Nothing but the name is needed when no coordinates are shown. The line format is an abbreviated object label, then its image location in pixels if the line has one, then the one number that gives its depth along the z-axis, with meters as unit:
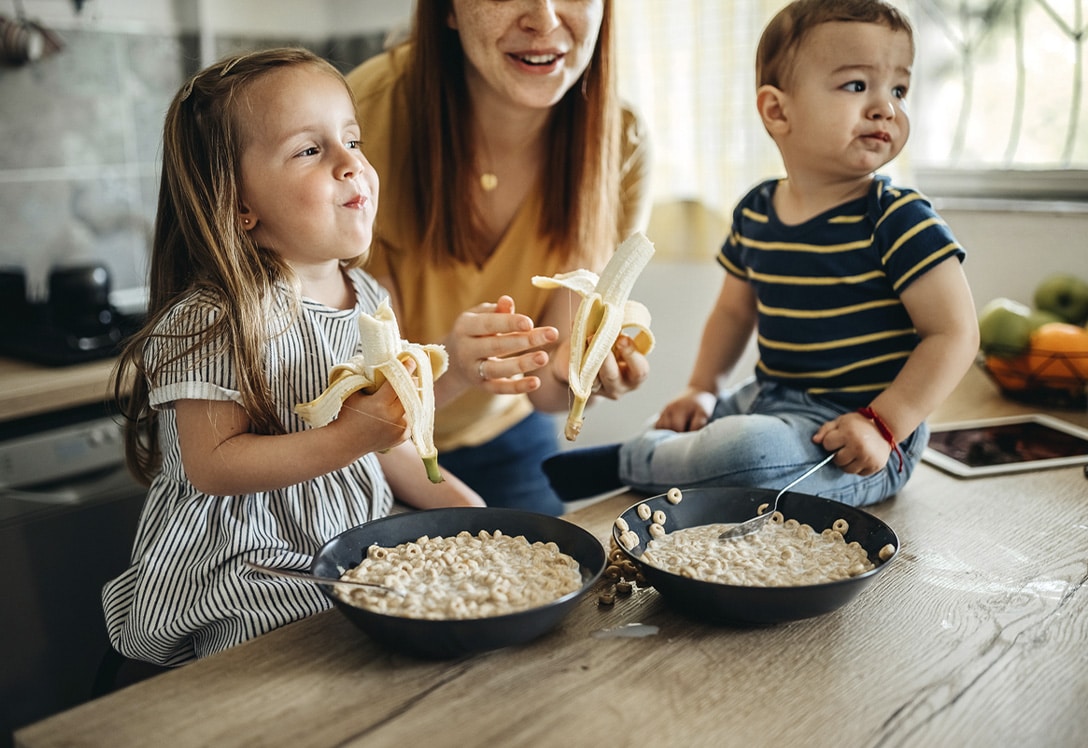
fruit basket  1.62
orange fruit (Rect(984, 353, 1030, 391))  1.67
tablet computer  1.35
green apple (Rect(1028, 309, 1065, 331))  1.69
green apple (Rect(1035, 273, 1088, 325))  1.75
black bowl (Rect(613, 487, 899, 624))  0.83
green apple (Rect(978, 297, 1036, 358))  1.67
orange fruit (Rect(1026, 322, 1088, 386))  1.62
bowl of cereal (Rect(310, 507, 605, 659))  0.79
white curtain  2.26
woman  1.38
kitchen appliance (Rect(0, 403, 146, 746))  1.81
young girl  1.00
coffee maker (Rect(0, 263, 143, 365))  2.00
